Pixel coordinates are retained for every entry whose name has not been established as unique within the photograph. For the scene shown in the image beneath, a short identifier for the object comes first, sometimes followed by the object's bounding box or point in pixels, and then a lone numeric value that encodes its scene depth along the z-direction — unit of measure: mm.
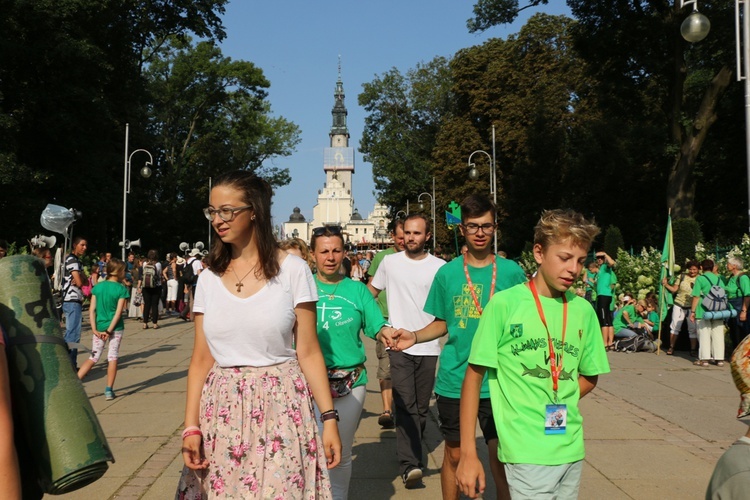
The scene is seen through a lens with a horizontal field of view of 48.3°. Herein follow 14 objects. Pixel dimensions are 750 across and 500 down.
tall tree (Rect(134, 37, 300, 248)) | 47656
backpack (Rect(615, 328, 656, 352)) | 14742
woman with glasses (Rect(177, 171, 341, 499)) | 2936
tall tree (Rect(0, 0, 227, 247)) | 28859
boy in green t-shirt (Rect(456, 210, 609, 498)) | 3154
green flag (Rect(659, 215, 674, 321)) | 14461
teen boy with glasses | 4426
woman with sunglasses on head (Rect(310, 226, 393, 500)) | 4520
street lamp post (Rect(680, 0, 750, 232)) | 11141
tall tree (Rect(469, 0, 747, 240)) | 21297
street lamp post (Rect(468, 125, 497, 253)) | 32456
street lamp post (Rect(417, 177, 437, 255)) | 51453
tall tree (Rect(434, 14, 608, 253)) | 39844
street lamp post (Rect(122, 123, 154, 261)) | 33328
